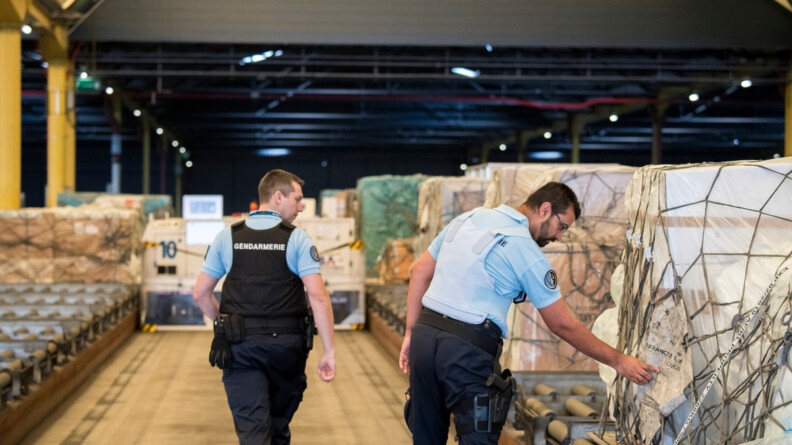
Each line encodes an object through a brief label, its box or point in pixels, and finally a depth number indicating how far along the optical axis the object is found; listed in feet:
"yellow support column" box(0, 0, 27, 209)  57.47
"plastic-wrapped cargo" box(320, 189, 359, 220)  66.33
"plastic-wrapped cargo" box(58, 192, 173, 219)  67.41
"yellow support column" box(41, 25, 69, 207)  70.44
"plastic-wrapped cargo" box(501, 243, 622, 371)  24.85
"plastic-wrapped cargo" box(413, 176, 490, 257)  36.83
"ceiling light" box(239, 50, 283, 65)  75.92
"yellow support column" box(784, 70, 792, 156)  73.20
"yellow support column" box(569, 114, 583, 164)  107.14
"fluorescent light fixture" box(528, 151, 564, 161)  145.07
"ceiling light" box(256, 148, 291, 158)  147.84
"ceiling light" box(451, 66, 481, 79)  79.20
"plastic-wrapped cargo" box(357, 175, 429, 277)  58.03
